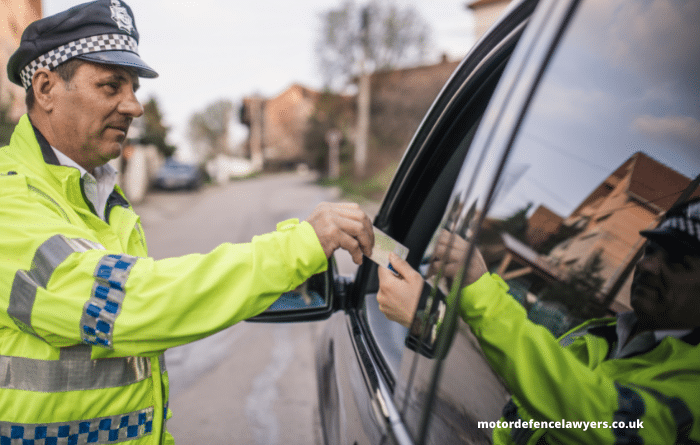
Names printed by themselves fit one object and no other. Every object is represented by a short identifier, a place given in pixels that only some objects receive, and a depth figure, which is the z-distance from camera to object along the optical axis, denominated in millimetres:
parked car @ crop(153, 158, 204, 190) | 19828
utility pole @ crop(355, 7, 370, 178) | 21062
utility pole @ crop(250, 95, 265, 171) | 49612
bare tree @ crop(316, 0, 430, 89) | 20734
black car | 894
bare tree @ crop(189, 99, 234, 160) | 50125
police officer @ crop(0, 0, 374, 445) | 916
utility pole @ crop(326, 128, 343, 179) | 29188
